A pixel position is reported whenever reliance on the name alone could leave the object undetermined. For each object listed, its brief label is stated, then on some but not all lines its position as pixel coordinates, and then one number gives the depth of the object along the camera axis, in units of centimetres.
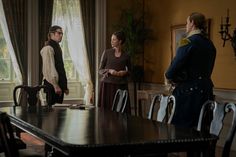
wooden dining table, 220
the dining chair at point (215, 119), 246
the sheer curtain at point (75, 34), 685
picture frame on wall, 623
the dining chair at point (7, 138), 228
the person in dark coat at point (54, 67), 516
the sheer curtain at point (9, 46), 643
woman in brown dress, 536
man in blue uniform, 367
